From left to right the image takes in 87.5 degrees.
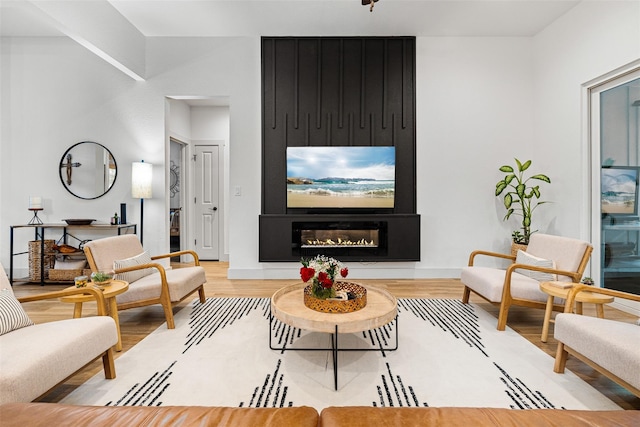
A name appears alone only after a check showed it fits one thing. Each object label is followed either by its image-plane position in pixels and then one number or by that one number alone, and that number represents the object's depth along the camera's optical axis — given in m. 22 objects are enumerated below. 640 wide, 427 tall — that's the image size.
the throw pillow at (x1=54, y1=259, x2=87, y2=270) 4.36
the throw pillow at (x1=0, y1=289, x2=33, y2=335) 1.79
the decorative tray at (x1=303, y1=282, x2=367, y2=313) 2.25
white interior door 6.38
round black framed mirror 4.79
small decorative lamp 4.55
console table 4.34
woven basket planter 4.32
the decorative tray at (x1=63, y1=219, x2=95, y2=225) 4.46
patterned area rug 1.89
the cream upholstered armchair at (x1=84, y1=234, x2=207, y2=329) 2.81
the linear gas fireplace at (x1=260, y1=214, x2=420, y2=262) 4.70
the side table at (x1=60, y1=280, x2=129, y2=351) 2.24
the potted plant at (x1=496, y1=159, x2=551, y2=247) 4.43
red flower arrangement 2.32
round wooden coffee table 2.04
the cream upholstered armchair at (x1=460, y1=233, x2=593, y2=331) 2.79
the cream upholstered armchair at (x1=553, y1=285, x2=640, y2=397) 1.67
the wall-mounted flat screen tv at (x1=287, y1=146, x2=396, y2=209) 4.73
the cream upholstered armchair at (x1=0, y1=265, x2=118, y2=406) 1.45
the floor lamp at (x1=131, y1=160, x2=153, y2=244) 4.60
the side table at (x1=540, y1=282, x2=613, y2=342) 2.35
